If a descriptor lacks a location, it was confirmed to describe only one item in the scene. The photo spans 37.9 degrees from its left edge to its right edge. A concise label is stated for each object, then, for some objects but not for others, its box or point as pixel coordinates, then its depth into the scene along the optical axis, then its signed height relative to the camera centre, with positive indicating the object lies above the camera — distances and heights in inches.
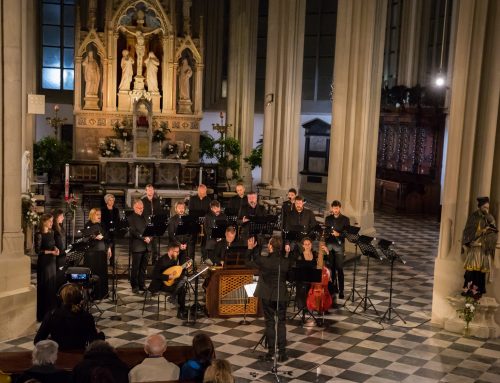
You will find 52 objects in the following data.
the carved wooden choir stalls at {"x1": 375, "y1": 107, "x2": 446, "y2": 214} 1006.4 -38.9
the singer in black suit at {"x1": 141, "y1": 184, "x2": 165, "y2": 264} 568.1 -65.9
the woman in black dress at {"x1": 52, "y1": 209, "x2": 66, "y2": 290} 448.1 -82.5
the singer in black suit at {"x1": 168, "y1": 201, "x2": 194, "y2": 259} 529.0 -71.8
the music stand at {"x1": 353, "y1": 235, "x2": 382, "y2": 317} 466.0 -76.0
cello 464.4 -105.4
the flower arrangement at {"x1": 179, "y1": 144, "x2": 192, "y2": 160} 1080.2 -43.4
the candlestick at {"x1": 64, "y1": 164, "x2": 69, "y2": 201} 615.4 -61.6
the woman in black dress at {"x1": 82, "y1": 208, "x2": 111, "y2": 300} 457.7 -86.5
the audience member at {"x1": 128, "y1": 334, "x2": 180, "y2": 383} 256.8 -87.2
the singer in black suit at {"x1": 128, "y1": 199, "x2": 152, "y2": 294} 522.9 -90.4
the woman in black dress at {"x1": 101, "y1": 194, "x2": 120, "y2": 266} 530.9 -72.4
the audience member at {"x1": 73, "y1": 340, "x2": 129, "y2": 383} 237.3 -83.0
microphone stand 373.1 -112.8
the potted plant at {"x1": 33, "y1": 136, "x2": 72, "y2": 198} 1023.6 -58.3
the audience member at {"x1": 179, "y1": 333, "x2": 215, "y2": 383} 261.1 -85.7
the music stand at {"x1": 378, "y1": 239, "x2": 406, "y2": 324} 450.0 -75.0
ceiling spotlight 917.2 +70.2
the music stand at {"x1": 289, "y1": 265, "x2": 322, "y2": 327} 394.3 -78.6
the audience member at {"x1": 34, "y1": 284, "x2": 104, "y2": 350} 301.6 -85.9
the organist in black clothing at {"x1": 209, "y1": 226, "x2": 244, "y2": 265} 475.8 -79.5
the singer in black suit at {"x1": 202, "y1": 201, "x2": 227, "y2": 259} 536.7 -70.0
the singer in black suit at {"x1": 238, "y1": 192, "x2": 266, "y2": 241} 573.0 -69.1
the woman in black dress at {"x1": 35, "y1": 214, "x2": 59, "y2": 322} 433.7 -92.1
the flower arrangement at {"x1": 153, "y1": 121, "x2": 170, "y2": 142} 1070.4 -17.1
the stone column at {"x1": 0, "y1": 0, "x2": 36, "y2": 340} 415.8 -43.0
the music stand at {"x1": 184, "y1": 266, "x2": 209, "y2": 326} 456.4 -119.6
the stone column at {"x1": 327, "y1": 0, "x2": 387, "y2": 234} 698.2 +29.9
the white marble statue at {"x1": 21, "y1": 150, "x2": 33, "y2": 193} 687.1 -56.1
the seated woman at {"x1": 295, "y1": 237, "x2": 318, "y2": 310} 444.9 -81.8
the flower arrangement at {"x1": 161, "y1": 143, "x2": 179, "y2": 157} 1075.4 -40.5
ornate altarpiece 1096.3 +79.0
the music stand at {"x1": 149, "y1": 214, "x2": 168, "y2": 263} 493.7 -69.6
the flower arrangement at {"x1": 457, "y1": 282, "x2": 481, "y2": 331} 453.9 -103.0
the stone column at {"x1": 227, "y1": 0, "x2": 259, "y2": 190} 1221.1 +85.9
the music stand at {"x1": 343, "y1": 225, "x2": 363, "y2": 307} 505.9 -73.9
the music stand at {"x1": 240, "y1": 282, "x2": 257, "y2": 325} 408.1 -91.0
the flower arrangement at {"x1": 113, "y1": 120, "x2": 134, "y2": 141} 1055.0 -17.4
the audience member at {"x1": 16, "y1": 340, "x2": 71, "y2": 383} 241.4 -84.1
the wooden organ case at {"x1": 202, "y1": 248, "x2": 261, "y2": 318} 473.4 -104.5
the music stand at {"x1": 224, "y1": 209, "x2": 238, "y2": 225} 597.9 -72.8
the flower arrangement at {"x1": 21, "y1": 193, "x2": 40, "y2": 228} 534.9 -71.8
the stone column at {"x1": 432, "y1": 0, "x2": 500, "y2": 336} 457.1 +2.8
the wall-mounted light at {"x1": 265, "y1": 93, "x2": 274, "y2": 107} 949.8 +36.8
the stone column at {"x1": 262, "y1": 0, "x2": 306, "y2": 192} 916.6 +45.8
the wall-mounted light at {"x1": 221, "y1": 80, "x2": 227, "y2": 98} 1418.6 +69.3
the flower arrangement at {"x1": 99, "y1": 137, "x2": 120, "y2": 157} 1031.0 -41.8
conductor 383.9 -83.8
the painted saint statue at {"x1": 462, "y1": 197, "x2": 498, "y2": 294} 446.6 -65.2
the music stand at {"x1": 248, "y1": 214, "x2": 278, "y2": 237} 559.5 -76.2
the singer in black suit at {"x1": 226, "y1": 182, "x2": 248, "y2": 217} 598.9 -62.9
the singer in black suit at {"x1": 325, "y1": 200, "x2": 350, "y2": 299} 528.4 -80.4
